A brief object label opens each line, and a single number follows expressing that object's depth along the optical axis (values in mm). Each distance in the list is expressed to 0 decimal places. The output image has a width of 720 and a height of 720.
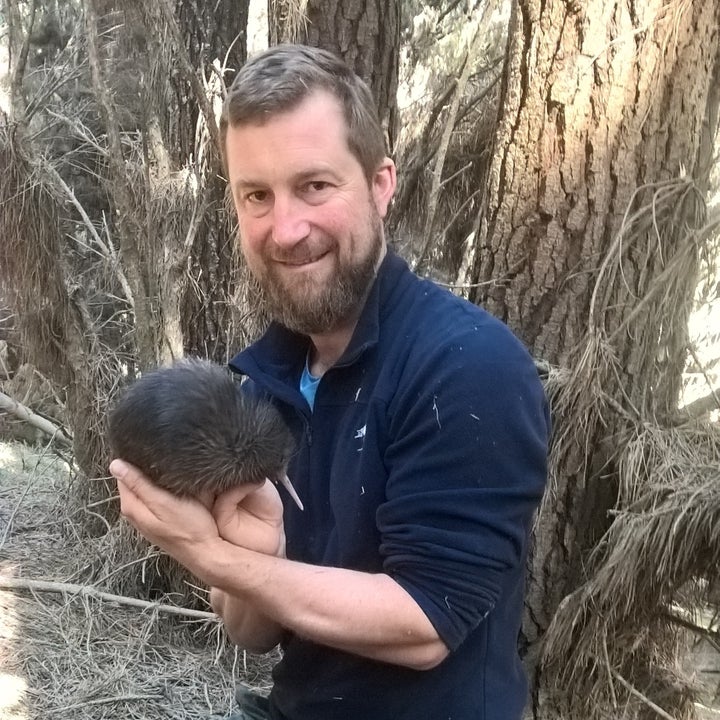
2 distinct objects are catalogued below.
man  1275
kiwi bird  1442
